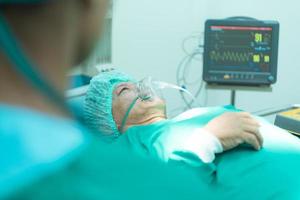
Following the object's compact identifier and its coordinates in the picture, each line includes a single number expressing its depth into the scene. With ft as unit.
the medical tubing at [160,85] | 7.38
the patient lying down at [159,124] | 5.70
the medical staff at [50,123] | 1.40
